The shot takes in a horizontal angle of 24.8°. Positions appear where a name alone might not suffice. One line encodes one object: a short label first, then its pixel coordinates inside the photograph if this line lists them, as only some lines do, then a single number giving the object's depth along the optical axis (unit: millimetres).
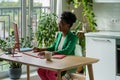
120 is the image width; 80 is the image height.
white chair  4660
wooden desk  2653
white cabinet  4086
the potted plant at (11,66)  4133
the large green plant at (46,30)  4641
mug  2926
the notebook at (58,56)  3075
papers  3194
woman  3295
